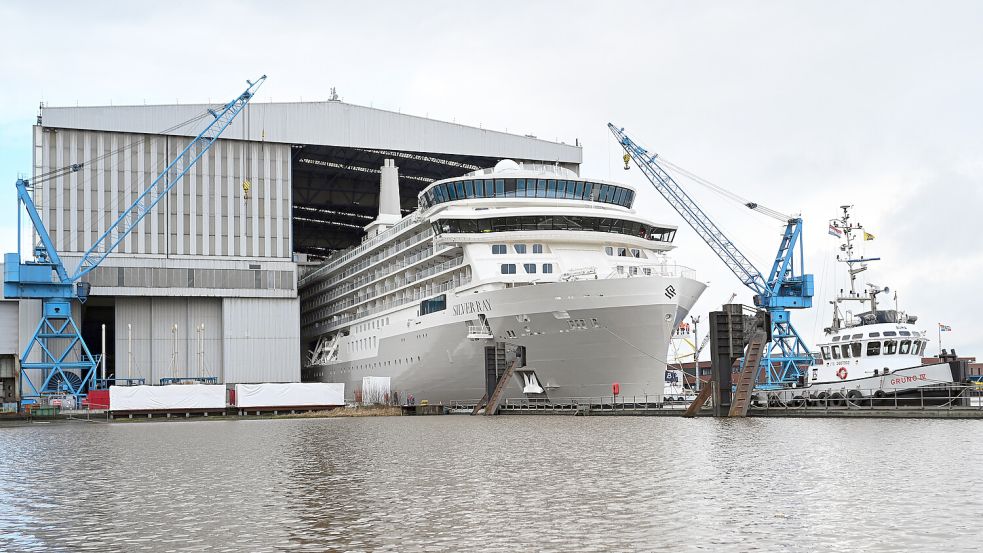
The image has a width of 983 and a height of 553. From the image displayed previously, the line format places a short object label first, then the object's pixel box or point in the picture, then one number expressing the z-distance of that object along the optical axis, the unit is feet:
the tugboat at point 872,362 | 128.06
